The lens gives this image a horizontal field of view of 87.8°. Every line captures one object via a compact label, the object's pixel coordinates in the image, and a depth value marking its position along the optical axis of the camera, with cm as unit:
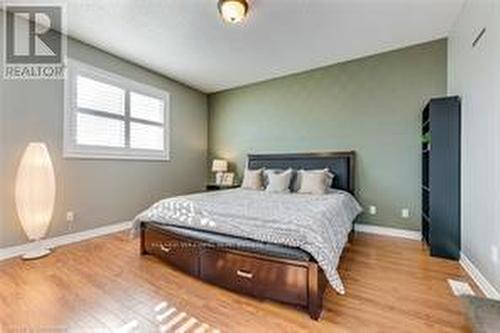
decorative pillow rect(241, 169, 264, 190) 428
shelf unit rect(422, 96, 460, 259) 282
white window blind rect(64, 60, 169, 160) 344
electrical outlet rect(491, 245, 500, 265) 194
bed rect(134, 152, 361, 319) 185
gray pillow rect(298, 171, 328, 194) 366
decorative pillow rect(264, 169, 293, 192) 396
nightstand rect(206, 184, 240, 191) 505
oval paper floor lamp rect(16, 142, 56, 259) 282
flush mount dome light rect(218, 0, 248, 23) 243
